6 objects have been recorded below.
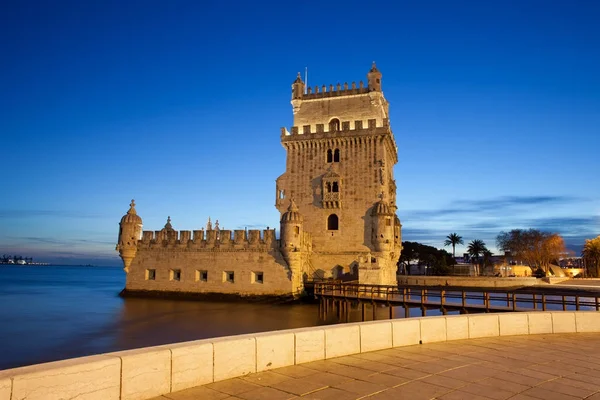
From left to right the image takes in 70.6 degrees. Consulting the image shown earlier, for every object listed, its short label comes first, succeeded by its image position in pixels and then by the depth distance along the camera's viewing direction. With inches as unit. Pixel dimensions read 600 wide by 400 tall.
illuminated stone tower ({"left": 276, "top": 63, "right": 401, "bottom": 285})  1421.0
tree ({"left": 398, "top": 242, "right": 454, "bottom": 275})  2854.3
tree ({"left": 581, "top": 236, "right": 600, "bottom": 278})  2897.4
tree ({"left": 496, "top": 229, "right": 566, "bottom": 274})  2829.7
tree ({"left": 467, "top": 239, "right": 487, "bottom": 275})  3218.5
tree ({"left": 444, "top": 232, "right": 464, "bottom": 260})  3282.5
